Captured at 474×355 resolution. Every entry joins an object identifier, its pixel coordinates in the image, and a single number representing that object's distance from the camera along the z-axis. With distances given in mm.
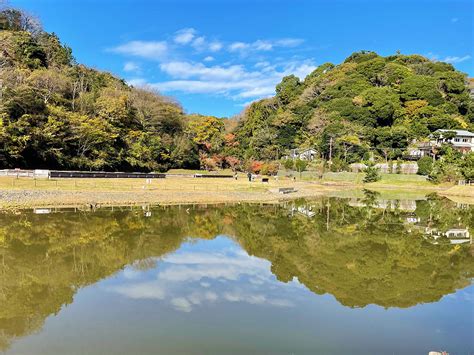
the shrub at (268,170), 68750
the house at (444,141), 60344
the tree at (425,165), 54438
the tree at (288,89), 99562
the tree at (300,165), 64500
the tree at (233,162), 74188
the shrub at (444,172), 49625
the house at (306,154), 72862
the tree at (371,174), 56219
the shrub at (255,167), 70062
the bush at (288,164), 67469
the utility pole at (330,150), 64500
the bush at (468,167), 47156
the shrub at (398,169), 57844
